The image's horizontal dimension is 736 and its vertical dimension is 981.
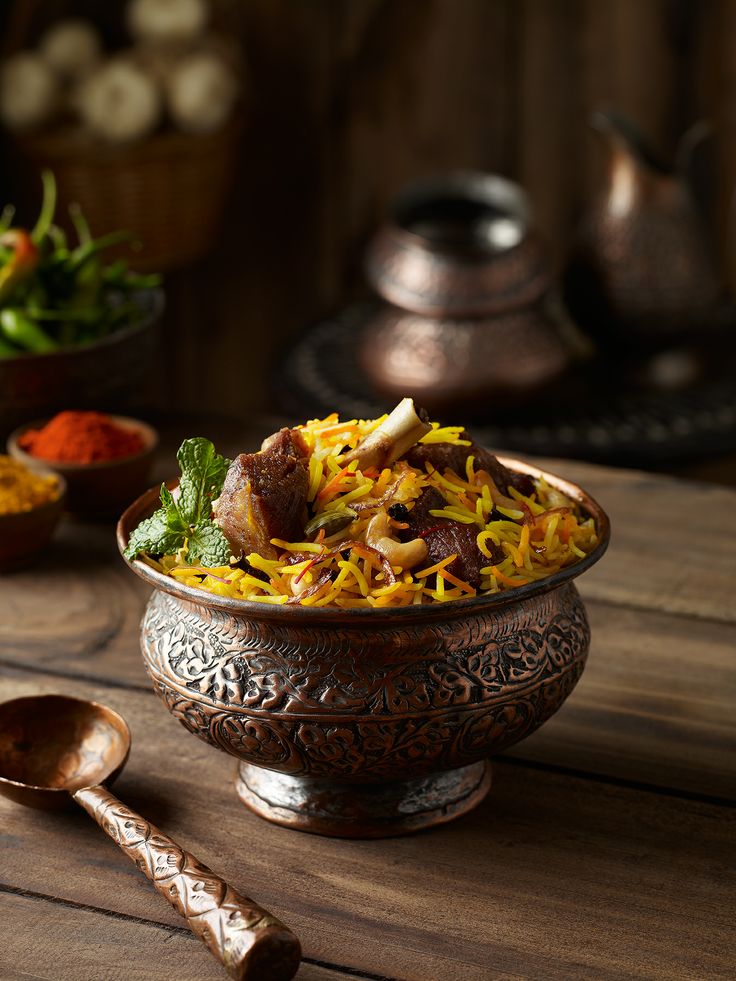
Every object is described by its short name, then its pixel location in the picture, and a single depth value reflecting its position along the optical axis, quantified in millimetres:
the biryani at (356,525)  662
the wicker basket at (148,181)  1494
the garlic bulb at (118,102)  1469
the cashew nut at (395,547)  663
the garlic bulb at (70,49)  1513
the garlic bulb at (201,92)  1501
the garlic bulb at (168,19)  1501
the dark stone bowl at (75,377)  990
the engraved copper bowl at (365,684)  658
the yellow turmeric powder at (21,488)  887
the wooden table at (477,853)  644
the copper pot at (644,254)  1299
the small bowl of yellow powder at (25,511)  882
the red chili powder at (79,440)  944
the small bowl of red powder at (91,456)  938
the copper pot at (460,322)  1239
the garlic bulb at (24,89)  1481
